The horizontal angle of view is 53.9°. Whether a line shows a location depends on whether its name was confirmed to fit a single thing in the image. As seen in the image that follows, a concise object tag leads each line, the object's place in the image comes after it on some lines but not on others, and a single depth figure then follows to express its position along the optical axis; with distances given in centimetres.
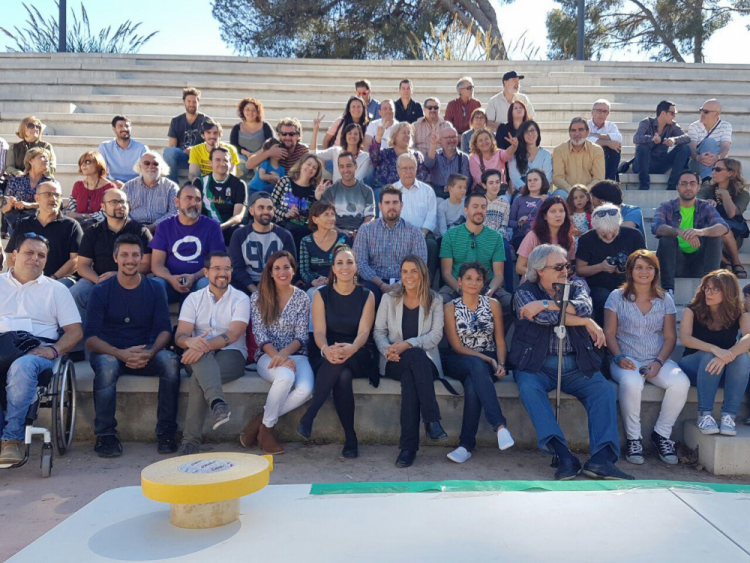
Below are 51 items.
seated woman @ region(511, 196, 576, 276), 602
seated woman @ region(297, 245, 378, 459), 493
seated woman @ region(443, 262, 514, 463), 509
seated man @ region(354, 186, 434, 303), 612
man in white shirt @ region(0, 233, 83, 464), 487
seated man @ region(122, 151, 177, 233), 688
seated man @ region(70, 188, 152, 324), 594
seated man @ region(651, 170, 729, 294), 632
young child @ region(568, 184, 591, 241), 662
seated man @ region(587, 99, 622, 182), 830
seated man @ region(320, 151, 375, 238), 685
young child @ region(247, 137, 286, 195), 760
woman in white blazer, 486
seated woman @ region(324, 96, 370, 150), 830
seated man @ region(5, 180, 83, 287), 600
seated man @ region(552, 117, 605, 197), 766
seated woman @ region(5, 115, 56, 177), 758
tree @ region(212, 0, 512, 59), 2058
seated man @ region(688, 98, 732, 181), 828
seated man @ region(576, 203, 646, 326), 591
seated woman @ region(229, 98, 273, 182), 830
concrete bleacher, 974
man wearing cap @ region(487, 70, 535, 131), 894
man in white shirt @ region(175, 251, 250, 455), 488
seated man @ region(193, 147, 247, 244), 693
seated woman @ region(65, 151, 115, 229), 683
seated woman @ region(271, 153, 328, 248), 681
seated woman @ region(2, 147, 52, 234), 684
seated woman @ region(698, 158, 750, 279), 695
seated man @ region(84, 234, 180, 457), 488
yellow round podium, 242
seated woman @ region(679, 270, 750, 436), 487
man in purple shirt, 598
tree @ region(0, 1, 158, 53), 1686
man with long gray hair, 464
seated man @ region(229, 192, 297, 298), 604
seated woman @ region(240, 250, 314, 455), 500
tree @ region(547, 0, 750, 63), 2027
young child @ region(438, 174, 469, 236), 695
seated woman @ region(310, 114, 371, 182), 771
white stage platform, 234
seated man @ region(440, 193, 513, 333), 611
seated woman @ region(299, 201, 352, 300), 611
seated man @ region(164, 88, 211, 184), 847
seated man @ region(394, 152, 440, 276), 684
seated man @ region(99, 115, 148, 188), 787
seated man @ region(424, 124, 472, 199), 759
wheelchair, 444
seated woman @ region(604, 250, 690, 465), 493
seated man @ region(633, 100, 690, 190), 828
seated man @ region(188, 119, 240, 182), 770
